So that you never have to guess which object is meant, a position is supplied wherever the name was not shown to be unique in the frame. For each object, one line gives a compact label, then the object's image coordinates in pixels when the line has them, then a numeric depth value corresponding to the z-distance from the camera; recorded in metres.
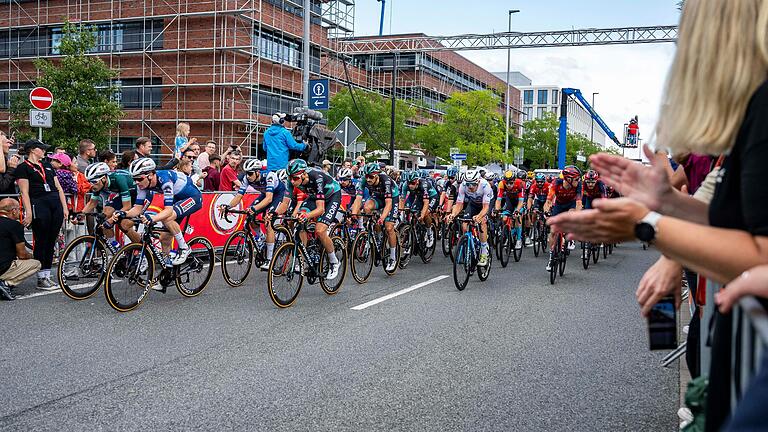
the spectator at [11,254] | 8.85
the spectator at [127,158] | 11.38
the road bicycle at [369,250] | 11.38
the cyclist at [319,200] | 9.73
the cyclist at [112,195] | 8.97
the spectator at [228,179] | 14.84
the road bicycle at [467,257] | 10.82
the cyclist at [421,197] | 13.94
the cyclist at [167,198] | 8.77
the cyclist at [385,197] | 12.09
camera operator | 13.66
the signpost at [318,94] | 19.89
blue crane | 34.12
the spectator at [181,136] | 14.05
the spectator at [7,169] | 9.51
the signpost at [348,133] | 21.39
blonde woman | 1.55
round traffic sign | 14.93
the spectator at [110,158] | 11.80
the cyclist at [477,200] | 11.79
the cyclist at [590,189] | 14.88
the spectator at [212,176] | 14.97
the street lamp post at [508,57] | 59.19
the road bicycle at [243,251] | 10.51
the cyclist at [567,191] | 13.76
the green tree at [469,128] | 55.00
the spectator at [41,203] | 9.64
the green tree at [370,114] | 44.03
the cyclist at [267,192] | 10.73
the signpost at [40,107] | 14.55
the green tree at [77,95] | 29.81
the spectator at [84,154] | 12.77
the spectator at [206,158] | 15.51
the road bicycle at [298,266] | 8.88
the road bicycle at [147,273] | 8.35
